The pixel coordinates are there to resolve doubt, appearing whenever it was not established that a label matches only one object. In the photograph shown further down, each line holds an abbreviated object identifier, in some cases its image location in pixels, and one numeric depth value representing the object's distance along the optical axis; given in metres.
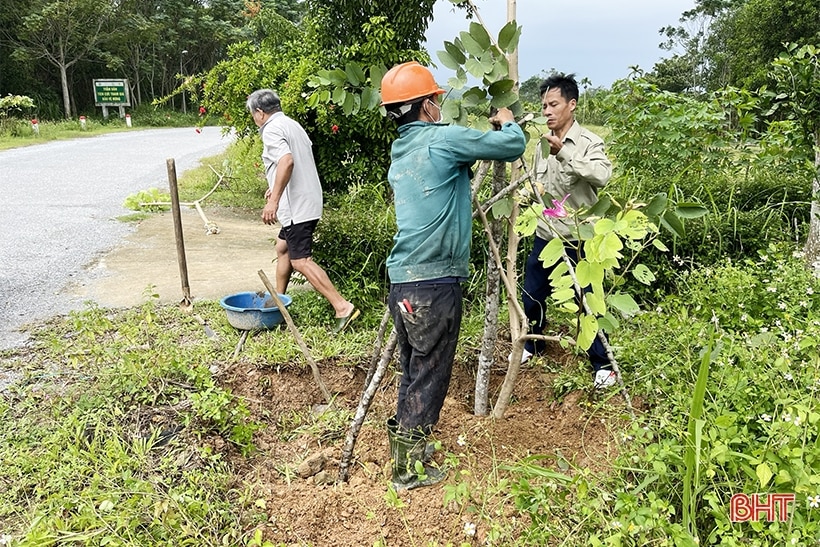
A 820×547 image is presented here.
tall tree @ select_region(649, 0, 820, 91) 19.31
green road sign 27.48
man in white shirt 4.32
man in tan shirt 3.20
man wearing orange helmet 2.50
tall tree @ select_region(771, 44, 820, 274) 4.27
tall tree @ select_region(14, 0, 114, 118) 26.44
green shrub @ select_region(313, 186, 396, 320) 4.46
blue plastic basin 4.29
